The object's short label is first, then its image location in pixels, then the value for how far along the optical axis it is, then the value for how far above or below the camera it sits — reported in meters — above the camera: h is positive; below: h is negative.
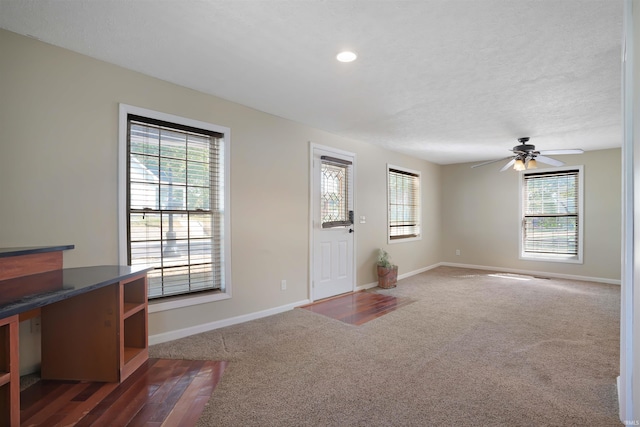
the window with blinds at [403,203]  6.24 +0.21
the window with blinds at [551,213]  6.20 +0.00
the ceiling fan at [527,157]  4.67 +0.82
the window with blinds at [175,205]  2.98 +0.08
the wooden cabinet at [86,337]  2.23 -0.85
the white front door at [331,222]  4.61 -0.13
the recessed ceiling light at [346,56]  2.50 +1.23
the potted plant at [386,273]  5.41 -1.02
